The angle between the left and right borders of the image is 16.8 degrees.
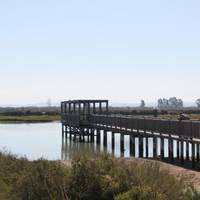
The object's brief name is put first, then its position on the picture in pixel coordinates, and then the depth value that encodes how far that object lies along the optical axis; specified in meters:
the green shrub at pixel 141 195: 11.23
